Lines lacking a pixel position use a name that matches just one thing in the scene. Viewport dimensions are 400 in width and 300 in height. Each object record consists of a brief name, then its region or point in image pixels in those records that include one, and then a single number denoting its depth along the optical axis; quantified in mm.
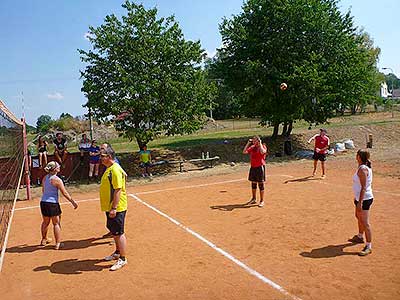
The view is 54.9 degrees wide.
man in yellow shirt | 6434
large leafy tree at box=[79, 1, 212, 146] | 17562
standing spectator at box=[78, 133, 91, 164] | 17609
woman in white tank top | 6715
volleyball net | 10211
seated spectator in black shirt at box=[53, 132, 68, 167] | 16898
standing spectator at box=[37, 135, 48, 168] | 16344
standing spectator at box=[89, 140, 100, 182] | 16725
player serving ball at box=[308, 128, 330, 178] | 14695
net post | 13898
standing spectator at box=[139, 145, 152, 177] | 17578
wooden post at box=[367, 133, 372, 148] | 23259
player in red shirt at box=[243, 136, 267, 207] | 10617
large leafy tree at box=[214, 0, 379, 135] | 21266
